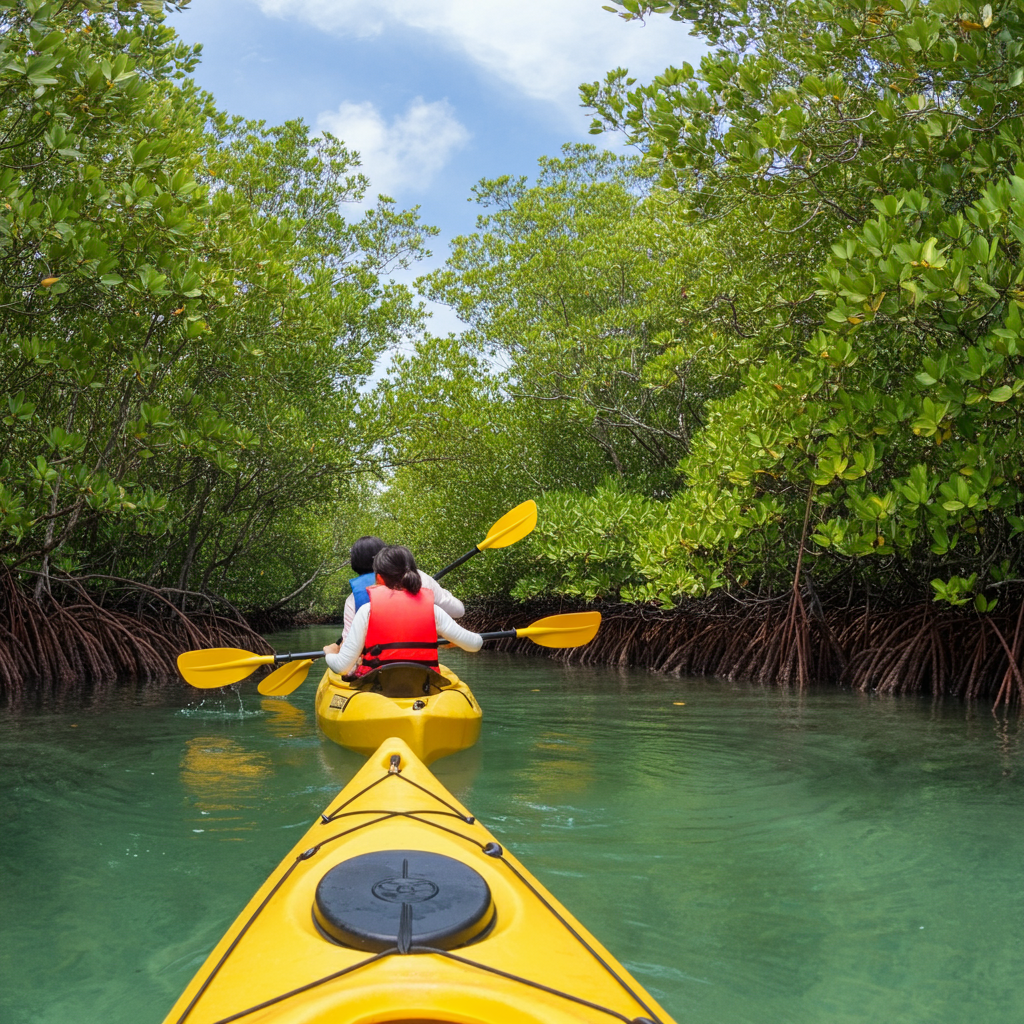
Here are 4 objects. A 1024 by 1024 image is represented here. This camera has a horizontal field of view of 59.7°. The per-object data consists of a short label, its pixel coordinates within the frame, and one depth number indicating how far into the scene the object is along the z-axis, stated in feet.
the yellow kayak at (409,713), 13.55
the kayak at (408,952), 4.50
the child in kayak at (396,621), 14.12
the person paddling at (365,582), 15.96
